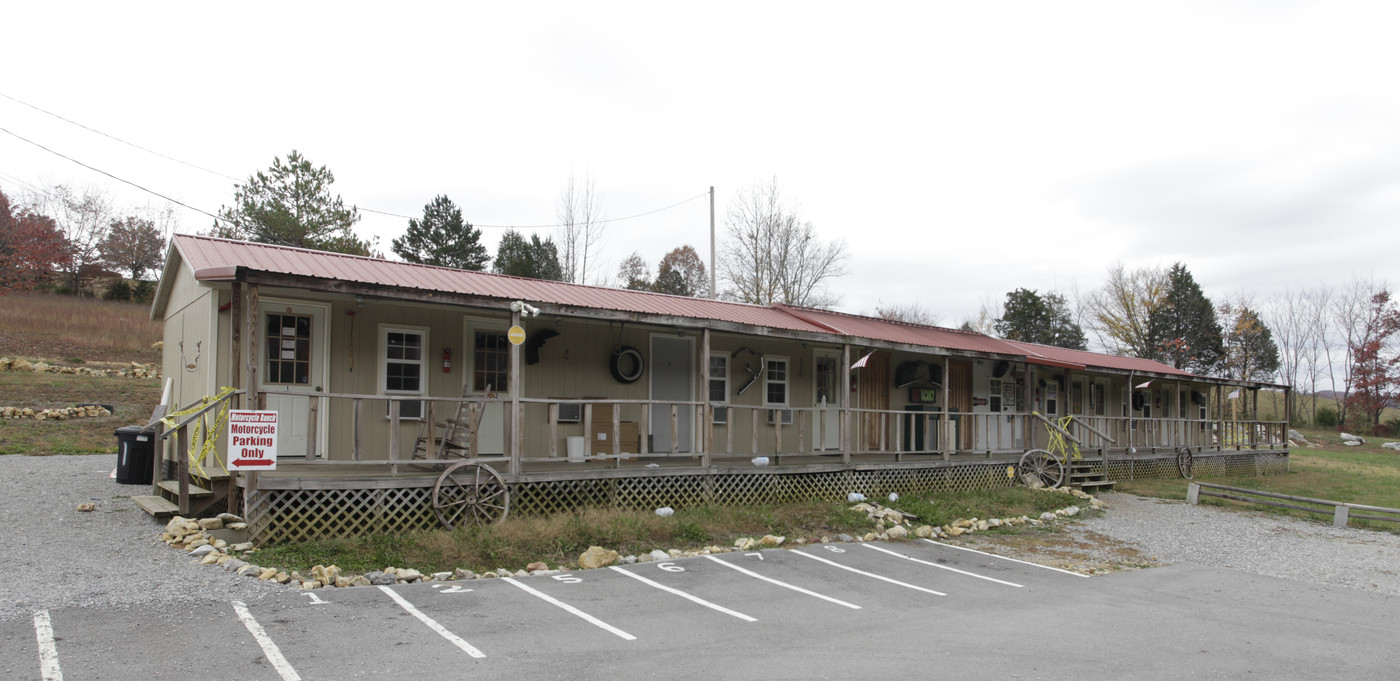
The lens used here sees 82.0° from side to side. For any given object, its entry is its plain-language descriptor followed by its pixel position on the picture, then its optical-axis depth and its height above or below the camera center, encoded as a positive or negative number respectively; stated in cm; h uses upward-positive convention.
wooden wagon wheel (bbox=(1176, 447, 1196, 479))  2073 -192
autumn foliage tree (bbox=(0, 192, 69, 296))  2781 +466
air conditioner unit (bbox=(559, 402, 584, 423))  1210 -45
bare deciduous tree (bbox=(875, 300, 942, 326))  5300 +476
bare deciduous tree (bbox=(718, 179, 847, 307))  3681 +563
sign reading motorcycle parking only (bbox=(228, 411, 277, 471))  768 -58
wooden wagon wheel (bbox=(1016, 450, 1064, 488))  1608 -166
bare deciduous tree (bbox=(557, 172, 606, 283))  3272 +563
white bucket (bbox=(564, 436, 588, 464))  1149 -90
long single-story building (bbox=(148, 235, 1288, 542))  884 -16
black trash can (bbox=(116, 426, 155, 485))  974 -92
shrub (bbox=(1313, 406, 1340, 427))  4412 -161
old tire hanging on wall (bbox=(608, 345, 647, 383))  1269 +30
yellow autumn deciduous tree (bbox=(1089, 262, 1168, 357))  4691 +467
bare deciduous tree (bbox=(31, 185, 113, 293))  3622 +762
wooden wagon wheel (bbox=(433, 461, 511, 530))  907 -130
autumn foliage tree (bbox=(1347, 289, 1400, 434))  4109 +93
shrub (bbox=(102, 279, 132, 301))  3344 +364
